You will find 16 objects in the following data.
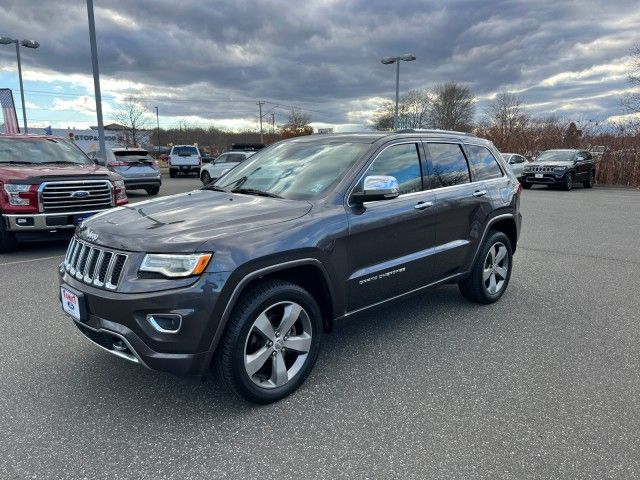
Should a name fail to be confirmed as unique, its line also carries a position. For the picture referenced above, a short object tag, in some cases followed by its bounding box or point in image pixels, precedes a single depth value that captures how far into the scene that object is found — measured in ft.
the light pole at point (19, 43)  65.51
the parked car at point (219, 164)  76.28
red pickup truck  21.97
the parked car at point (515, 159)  77.60
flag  66.90
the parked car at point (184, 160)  88.22
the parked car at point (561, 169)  66.13
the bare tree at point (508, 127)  103.97
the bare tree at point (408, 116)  166.81
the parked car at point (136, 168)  51.83
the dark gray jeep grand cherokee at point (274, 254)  8.66
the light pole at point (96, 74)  46.70
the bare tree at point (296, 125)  224.74
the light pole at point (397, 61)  81.10
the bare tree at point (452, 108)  174.70
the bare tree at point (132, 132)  173.81
